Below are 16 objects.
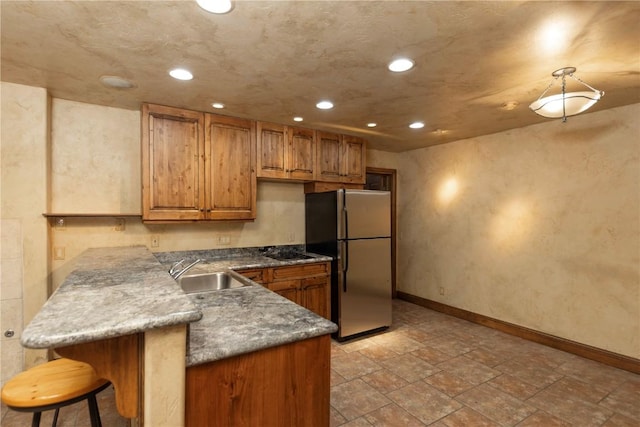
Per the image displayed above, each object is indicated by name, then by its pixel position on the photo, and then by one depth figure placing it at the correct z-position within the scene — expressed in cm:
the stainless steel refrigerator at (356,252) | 351
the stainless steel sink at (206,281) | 269
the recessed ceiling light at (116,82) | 229
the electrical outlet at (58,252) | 275
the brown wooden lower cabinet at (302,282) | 316
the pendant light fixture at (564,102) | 197
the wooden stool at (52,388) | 124
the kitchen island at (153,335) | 90
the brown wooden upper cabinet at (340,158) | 378
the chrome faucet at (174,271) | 215
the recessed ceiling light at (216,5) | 145
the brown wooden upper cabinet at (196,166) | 282
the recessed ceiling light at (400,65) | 202
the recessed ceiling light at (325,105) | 280
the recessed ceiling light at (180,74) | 217
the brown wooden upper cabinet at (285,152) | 341
